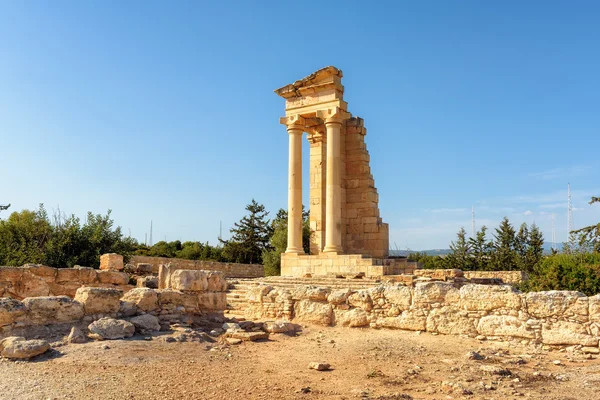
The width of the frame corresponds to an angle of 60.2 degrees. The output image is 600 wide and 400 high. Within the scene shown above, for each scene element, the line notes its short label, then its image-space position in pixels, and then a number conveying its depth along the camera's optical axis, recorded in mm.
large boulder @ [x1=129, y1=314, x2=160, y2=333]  8266
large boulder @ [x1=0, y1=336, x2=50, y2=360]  6434
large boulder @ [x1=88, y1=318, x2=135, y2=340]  7512
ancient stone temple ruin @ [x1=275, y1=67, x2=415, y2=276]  20047
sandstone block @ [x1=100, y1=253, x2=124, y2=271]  17188
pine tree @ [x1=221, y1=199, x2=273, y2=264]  35062
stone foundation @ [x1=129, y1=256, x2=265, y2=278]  23969
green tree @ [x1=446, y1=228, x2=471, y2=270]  24281
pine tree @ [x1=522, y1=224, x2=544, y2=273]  22344
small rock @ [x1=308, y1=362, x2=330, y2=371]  6691
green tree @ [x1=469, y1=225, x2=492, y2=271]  24453
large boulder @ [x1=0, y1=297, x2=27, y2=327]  7371
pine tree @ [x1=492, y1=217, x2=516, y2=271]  23650
